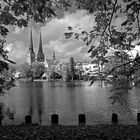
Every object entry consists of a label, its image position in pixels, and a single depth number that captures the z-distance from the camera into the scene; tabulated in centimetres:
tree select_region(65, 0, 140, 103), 637
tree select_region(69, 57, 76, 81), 13750
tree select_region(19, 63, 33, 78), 18265
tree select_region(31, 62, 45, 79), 18238
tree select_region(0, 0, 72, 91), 482
